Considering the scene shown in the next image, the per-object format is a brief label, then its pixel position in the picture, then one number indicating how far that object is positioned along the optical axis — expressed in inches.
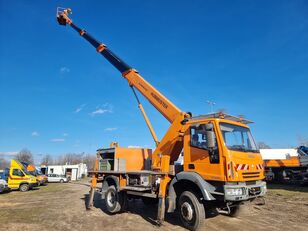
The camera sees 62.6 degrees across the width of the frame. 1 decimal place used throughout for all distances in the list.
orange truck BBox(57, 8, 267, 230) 266.4
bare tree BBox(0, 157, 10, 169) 3973.4
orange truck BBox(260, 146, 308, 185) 784.3
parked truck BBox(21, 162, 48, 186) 1052.2
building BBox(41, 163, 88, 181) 1736.1
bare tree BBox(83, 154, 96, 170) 3934.3
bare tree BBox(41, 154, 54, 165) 4361.5
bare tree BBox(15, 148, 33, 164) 3498.0
